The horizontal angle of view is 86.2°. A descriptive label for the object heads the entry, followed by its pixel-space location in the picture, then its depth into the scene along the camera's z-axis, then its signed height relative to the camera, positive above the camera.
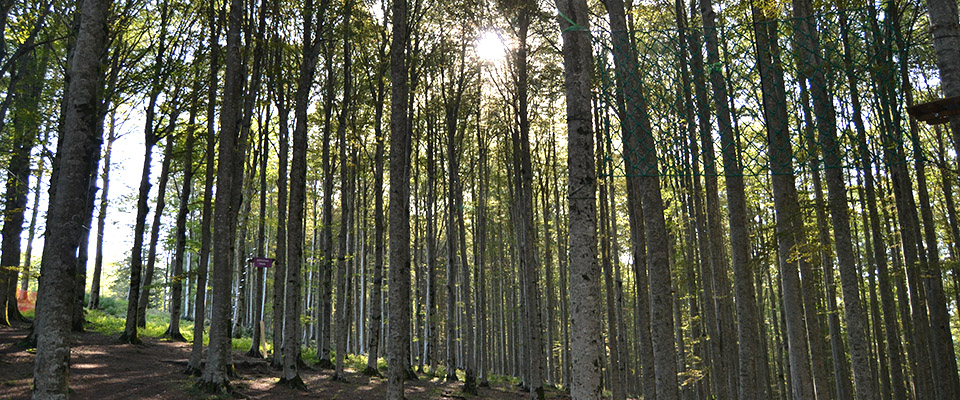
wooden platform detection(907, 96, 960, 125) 3.62 +1.10
